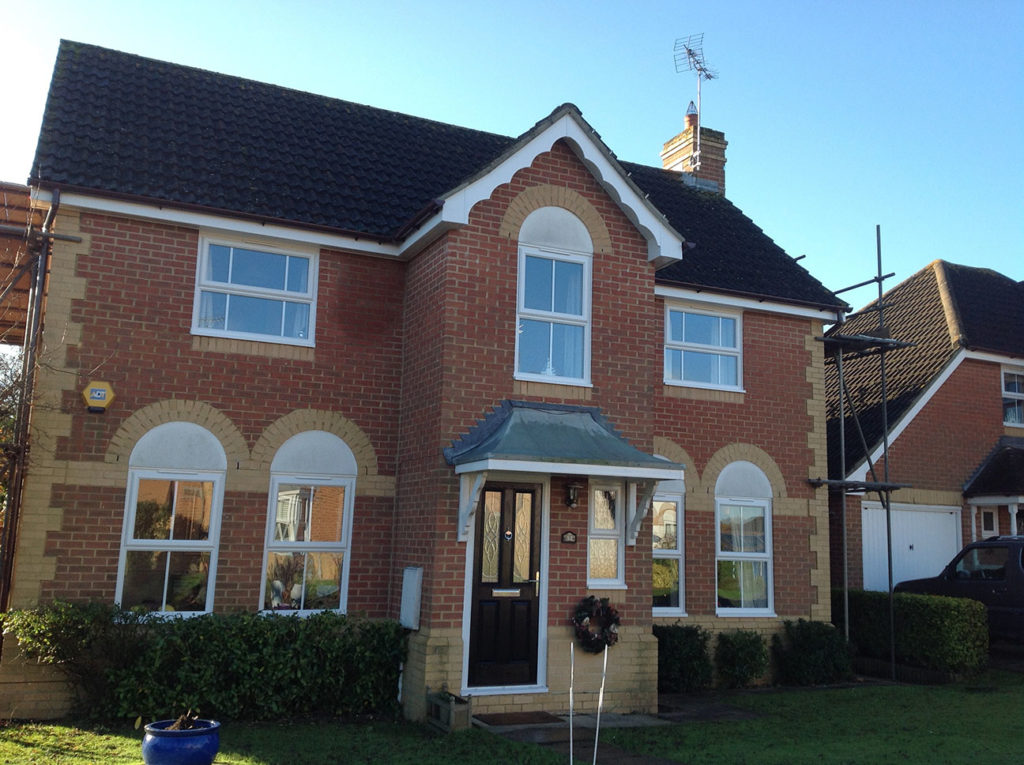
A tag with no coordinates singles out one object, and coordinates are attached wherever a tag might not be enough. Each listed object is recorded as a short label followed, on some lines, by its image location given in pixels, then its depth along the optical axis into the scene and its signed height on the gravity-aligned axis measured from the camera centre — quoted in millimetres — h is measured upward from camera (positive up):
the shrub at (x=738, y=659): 13289 -1391
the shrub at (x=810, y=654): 13625 -1333
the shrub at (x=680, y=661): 12727 -1393
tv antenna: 19656 +10539
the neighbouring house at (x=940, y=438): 16969 +2560
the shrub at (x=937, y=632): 13680 -954
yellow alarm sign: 10469 +1621
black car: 14727 -182
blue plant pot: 6977 -1552
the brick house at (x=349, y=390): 10461 +1915
